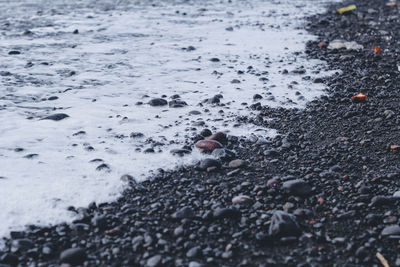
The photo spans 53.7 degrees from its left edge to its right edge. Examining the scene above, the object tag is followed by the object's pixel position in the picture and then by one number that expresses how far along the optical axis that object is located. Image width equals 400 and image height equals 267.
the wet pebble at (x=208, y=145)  3.73
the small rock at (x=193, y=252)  2.41
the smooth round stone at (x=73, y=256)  2.35
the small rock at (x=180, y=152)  3.65
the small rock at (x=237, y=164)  3.47
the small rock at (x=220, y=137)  3.90
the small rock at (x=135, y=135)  4.00
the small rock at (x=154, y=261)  2.33
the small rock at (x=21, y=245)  2.45
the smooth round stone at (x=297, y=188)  3.00
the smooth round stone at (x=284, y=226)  2.55
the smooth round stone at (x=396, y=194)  2.89
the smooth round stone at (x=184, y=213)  2.76
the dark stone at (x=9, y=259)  2.36
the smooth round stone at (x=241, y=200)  2.92
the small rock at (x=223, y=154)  3.59
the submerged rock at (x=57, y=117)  4.40
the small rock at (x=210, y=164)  3.42
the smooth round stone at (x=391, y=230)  2.51
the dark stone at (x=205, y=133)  4.02
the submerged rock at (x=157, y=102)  4.88
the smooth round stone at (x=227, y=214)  2.75
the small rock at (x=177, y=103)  4.82
